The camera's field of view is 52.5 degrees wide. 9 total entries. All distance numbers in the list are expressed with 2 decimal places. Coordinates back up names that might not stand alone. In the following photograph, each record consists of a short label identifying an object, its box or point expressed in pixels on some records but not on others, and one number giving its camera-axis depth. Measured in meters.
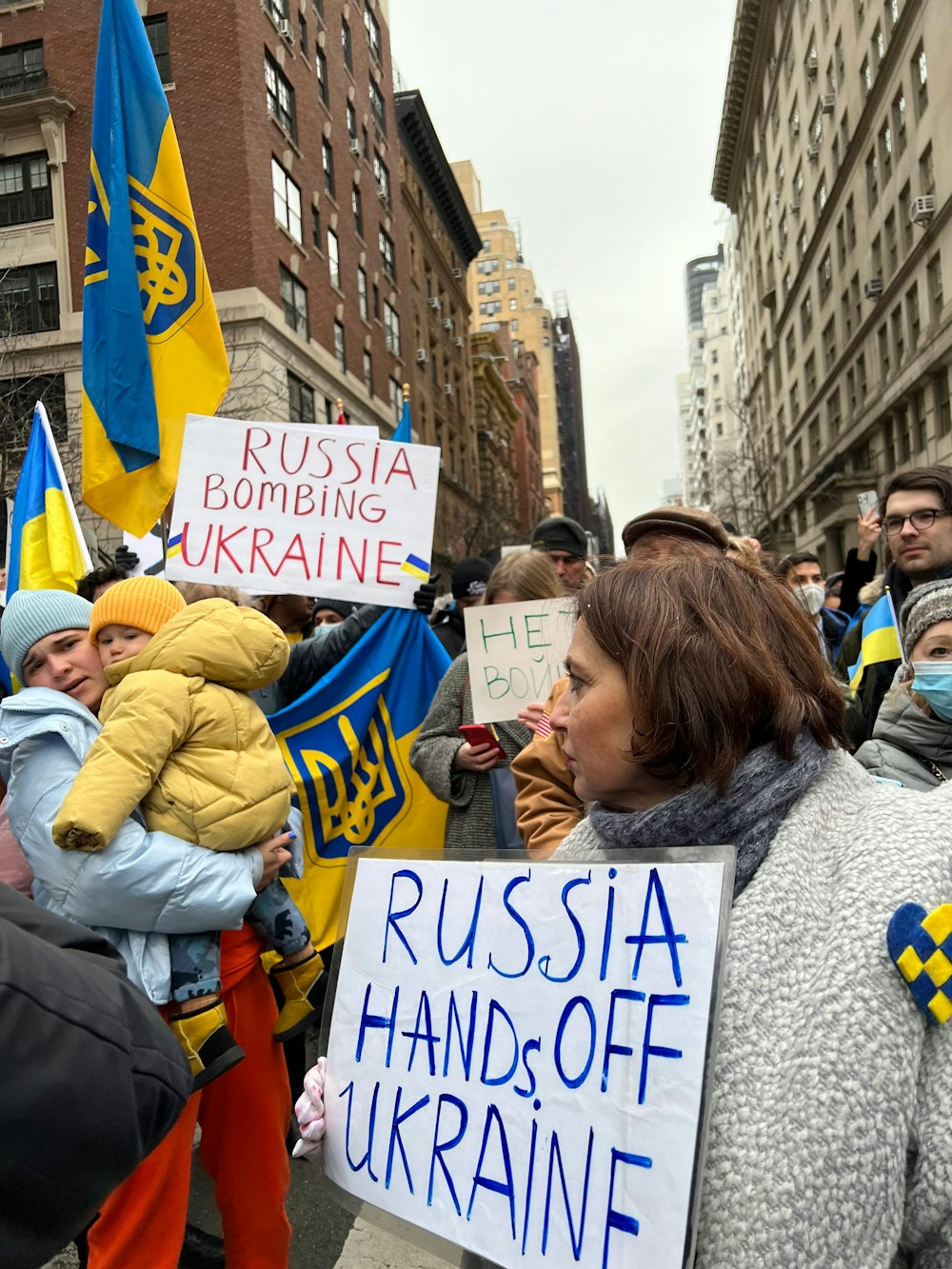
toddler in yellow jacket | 2.26
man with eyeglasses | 3.38
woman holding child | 2.22
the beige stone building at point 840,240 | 27.88
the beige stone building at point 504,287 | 107.62
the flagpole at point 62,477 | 4.70
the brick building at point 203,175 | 22.64
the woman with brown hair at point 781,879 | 1.02
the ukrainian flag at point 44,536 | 4.40
